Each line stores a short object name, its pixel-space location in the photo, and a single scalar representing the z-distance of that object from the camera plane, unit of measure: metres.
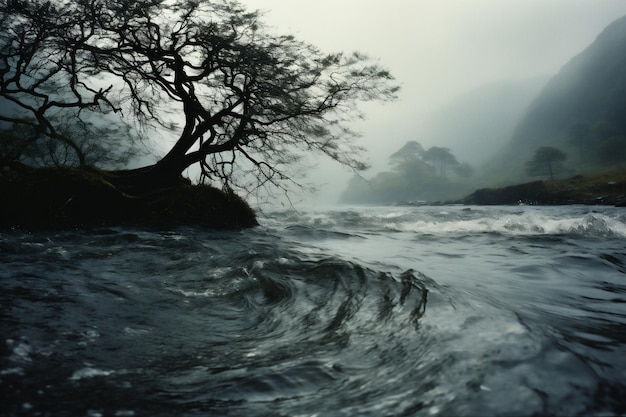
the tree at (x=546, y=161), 72.25
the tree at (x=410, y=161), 119.12
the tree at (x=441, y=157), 115.94
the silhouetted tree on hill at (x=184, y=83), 8.19
